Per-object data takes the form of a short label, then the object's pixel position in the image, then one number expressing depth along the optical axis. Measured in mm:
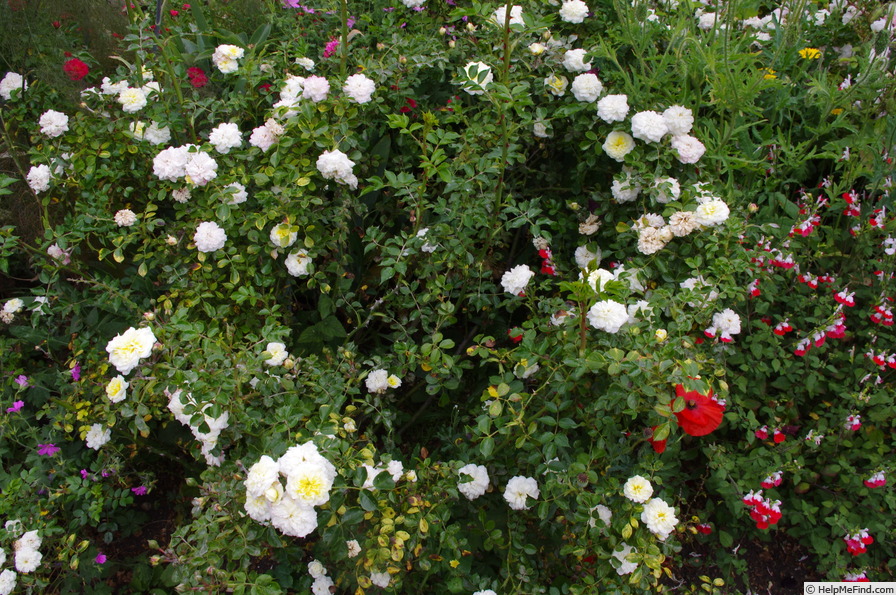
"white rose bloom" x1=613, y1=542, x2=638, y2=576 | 1362
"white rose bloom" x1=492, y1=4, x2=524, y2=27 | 1862
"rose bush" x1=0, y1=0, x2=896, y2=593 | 1358
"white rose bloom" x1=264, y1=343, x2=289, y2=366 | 1480
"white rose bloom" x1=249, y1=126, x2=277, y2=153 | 1680
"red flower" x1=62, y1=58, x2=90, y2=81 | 1941
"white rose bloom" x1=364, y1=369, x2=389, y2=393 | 1608
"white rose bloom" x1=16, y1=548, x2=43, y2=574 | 1459
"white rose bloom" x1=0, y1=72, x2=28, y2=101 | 1997
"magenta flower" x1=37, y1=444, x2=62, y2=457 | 1698
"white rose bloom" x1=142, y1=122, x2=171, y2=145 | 1785
